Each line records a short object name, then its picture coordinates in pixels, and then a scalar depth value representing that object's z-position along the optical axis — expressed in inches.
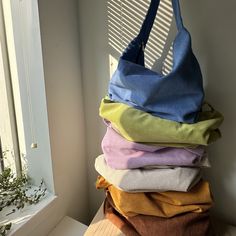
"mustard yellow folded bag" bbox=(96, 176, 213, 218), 25.8
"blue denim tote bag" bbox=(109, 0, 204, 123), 23.2
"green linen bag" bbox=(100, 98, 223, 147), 23.4
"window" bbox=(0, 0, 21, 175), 32.8
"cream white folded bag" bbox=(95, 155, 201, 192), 25.1
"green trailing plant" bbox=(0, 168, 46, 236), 32.2
